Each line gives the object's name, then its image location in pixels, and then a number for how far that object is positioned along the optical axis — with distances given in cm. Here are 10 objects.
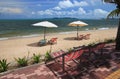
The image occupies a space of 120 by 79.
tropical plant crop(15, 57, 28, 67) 391
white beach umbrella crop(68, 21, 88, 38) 944
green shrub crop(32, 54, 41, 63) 406
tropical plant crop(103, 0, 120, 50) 468
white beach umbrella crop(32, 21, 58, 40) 773
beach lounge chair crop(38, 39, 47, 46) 760
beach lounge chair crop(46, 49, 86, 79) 326
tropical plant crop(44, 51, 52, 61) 422
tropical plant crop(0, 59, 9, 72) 361
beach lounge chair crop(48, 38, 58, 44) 782
